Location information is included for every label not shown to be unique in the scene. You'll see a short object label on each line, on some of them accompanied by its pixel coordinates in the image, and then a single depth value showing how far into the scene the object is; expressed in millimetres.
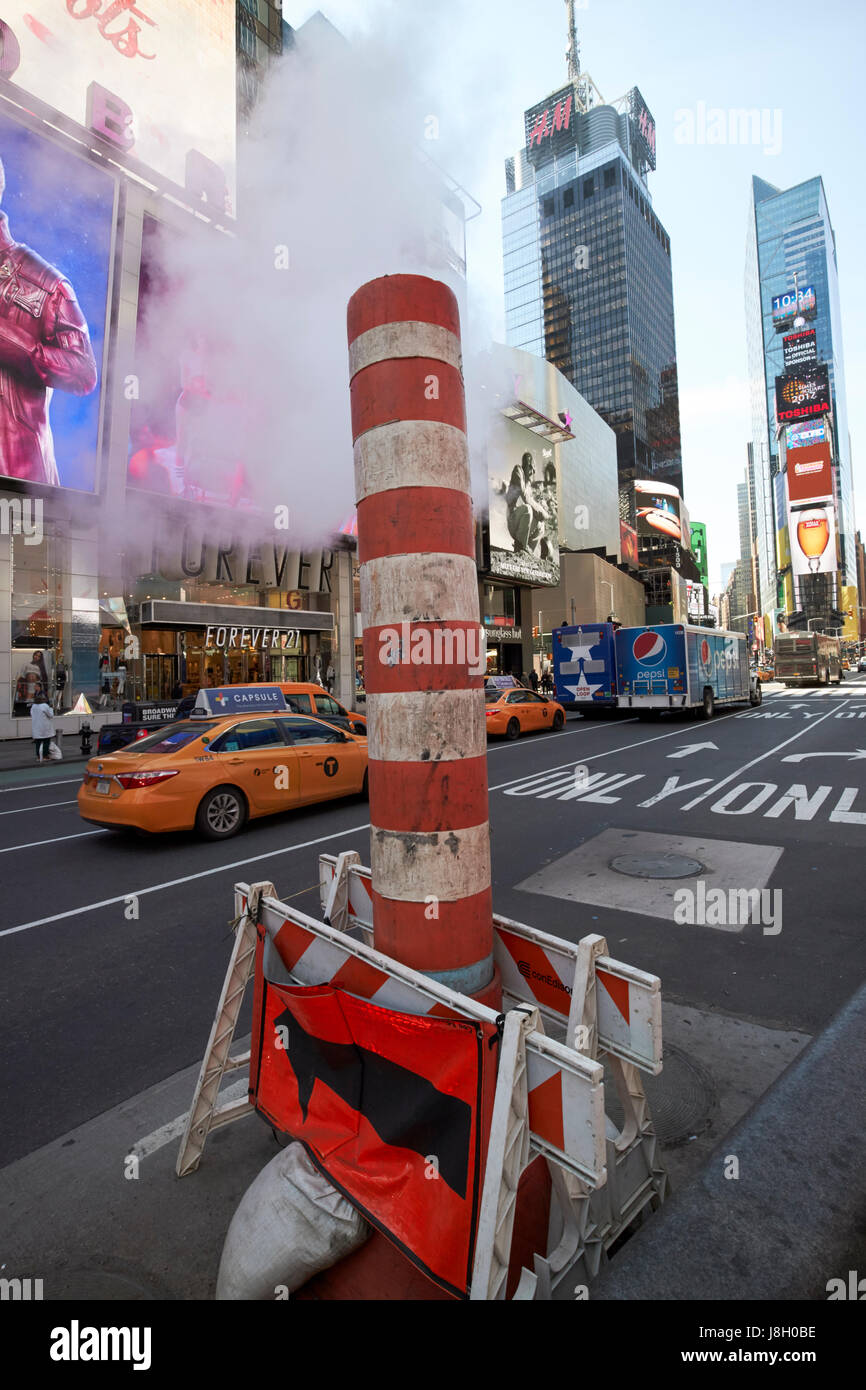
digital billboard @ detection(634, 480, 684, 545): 98312
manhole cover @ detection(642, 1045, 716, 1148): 2580
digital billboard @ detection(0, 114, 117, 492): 15867
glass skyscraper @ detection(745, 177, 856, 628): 163625
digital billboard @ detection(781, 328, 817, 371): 153500
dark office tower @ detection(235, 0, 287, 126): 22761
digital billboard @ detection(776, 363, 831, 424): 127562
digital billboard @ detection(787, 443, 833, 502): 120250
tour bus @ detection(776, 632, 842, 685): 41312
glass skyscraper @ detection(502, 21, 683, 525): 116812
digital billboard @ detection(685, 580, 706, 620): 104875
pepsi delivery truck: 18266
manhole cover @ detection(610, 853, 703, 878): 5808
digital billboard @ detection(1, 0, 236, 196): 15797
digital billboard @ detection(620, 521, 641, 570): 76031
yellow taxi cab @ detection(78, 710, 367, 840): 6957
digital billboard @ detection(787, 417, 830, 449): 123625
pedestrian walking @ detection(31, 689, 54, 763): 14125
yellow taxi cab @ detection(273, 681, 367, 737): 12125
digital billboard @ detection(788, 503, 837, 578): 121562
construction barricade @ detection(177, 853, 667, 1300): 1723
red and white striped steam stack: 2174
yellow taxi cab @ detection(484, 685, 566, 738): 16219
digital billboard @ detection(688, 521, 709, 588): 124500
